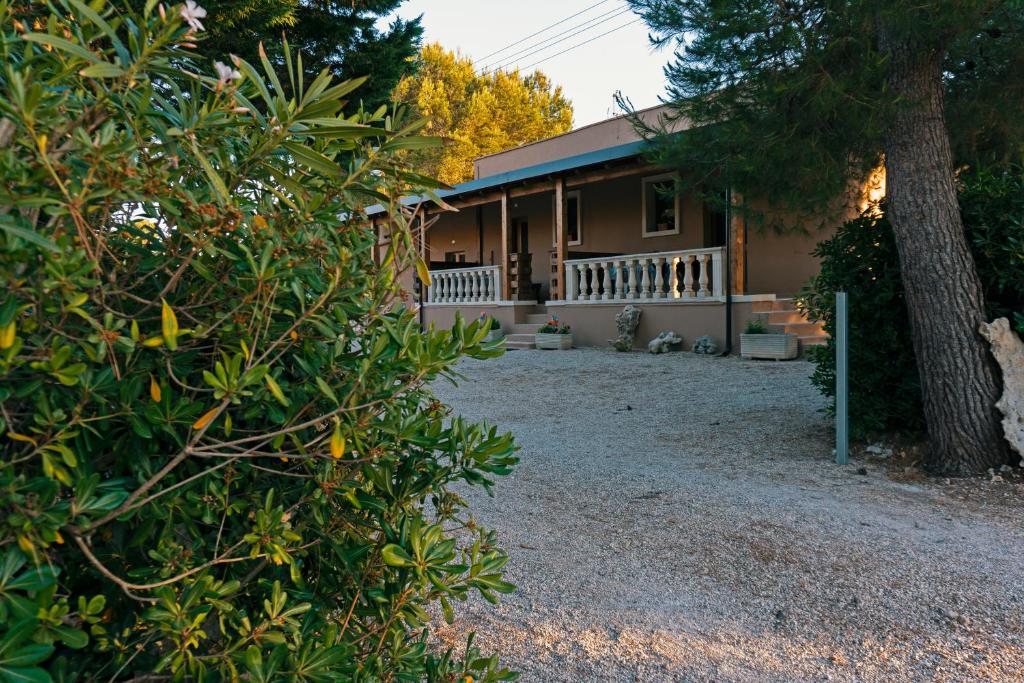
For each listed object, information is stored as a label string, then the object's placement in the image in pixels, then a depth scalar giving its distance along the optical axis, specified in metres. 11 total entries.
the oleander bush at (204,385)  1.14
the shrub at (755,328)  11.84
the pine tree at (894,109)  5.06
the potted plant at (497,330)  15.15
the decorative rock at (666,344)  13.16
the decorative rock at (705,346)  12.57
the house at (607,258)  12.95
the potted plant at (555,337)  14.67
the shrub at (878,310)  5.32
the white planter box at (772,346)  11.30
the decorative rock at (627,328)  13.81
